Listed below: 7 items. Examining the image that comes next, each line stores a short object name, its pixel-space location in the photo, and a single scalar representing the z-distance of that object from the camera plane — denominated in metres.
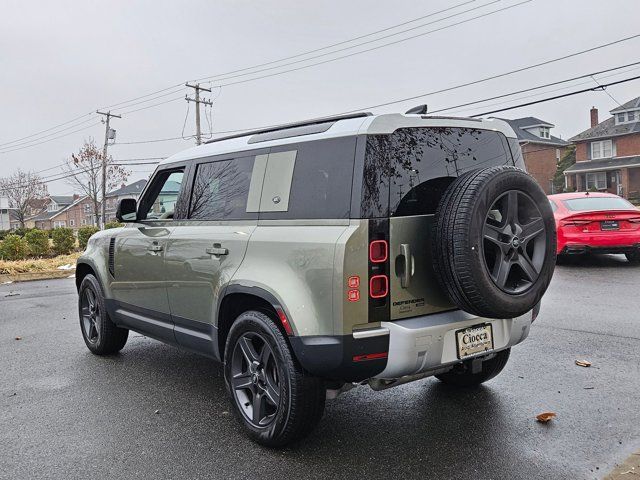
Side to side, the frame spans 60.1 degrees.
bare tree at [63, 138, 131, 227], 51.47
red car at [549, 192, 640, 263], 10.34
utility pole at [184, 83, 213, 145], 34.53
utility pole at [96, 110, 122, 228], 42.47
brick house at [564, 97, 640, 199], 41.16
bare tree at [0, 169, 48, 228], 72.56
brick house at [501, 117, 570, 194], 50.03
